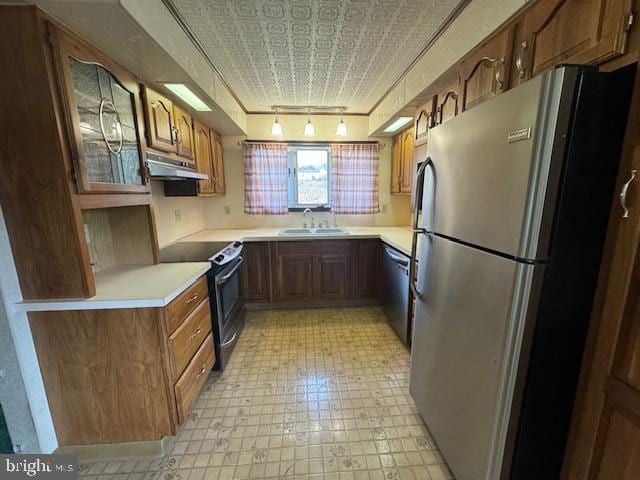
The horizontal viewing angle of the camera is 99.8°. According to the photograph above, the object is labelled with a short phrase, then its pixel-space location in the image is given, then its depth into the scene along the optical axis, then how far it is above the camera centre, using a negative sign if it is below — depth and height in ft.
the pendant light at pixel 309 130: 9.43 +2.11
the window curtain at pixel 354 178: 11.45 +0.54
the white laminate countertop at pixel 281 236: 9.05 -1.61
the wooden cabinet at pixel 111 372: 4.23 -2.90
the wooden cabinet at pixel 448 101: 5.72 +1.96
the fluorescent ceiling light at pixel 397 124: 9.14 +2.38
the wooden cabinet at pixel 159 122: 5.79 +1.58
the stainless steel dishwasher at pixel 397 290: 7.68 -3.08
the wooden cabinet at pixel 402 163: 9.78 +1.07
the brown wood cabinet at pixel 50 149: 3.51 +0.60
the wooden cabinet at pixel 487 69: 4.16 +2.04
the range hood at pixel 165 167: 5.72 +0.54
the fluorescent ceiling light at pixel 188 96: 6.18 +2.38
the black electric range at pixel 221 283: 6.56 -2.37
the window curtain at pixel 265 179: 11.21 +0.50
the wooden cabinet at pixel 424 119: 6.84 +1.91
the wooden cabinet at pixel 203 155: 8.52 +1.21
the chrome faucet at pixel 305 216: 11.84 -1.10
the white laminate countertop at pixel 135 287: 4.06 -1.63
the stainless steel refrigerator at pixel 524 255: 2.60 -0.73
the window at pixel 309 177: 11.60 +0.60
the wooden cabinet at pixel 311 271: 10.13 -3.02
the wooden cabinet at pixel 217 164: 10.01 +1.05
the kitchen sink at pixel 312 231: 10.95 -1.64
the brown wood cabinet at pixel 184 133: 7.16 +1.61
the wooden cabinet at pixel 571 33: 2.72 +1.81
